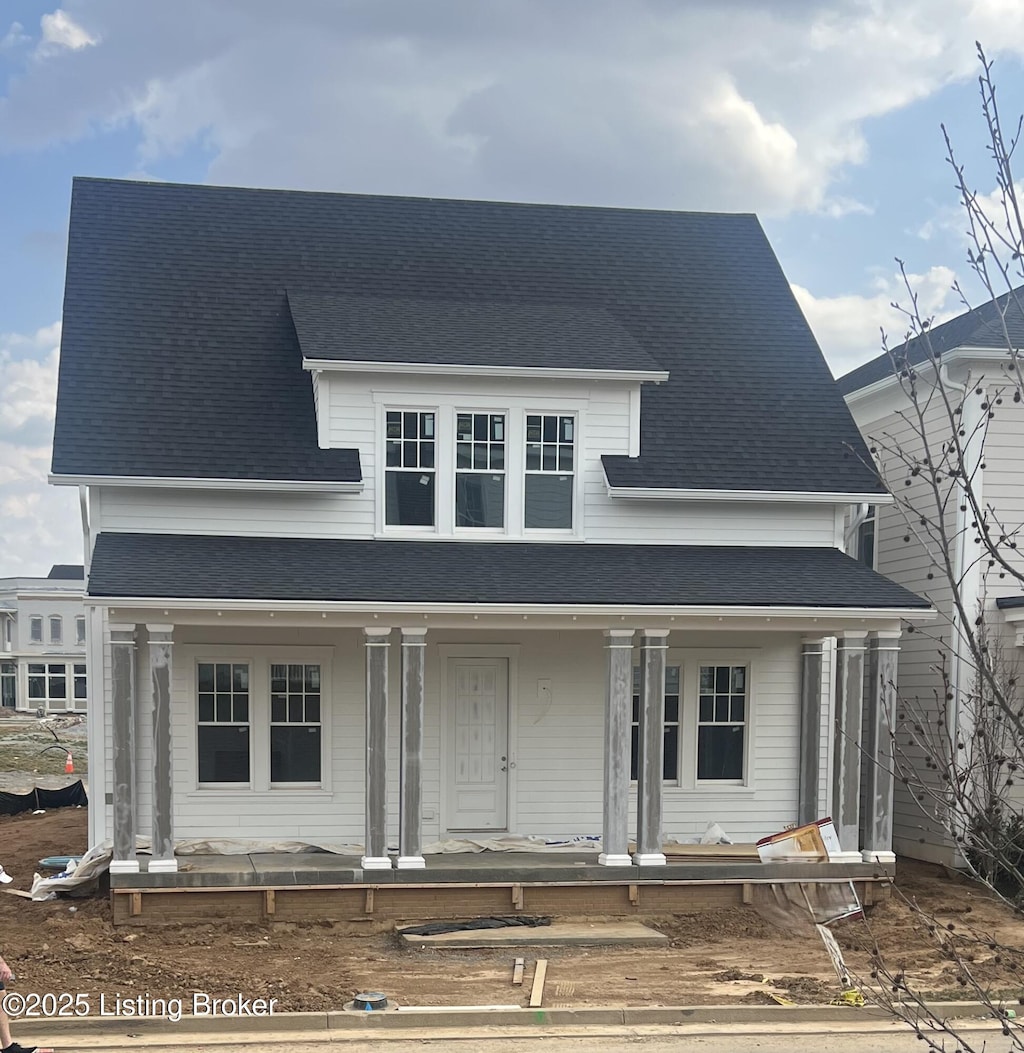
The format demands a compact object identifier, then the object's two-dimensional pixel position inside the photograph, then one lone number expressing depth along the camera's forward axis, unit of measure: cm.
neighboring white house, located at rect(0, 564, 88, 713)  6406
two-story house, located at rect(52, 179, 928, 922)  1402
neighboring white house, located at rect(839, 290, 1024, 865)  1647
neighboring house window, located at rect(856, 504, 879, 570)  1984
